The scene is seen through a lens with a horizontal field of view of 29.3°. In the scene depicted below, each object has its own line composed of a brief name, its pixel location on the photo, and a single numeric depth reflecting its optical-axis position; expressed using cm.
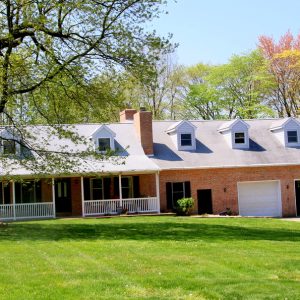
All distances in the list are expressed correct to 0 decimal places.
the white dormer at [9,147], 2277
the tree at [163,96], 5078
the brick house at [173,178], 3117
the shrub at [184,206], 3064
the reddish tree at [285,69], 4838
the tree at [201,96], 5203
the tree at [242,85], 5069
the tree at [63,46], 1902
